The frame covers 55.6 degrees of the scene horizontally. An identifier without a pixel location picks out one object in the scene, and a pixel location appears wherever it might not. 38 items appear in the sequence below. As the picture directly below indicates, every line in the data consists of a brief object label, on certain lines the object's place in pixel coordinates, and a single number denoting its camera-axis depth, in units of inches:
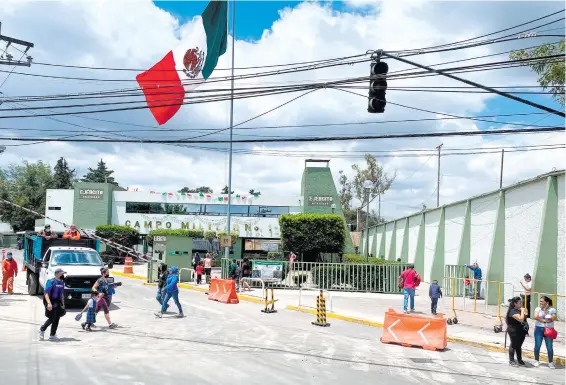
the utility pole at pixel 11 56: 748.6
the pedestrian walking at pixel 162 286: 676.3
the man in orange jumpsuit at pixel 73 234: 804.0
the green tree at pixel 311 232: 1302.9
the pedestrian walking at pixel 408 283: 730.2
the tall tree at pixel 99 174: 4367.6
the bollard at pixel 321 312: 631.2
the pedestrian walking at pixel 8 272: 787.4
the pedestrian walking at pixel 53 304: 467.2
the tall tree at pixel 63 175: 3784.9
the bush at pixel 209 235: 1974.7
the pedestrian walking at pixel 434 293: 727.1
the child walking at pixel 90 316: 532.7
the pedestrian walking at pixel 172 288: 641.6
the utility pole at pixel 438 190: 2309.8
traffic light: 482.0
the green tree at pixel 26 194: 2844.5
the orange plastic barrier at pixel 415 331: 517.0
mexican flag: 710.5
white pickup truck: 660.7
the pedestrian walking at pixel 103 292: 550.3
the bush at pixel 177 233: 1875.0
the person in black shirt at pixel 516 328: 453.7
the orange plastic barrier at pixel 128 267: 1394.2
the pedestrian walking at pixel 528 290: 636.1
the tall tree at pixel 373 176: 2716.5
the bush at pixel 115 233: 1897.1
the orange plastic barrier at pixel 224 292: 845.8
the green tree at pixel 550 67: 652.7
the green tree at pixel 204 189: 4808.8
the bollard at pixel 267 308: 739.4
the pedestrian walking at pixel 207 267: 1127.0
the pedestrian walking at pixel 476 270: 935.7
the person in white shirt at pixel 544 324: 454.6
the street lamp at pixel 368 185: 1462.8
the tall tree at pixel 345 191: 2910.9
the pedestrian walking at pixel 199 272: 1089.4
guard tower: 1834.4
